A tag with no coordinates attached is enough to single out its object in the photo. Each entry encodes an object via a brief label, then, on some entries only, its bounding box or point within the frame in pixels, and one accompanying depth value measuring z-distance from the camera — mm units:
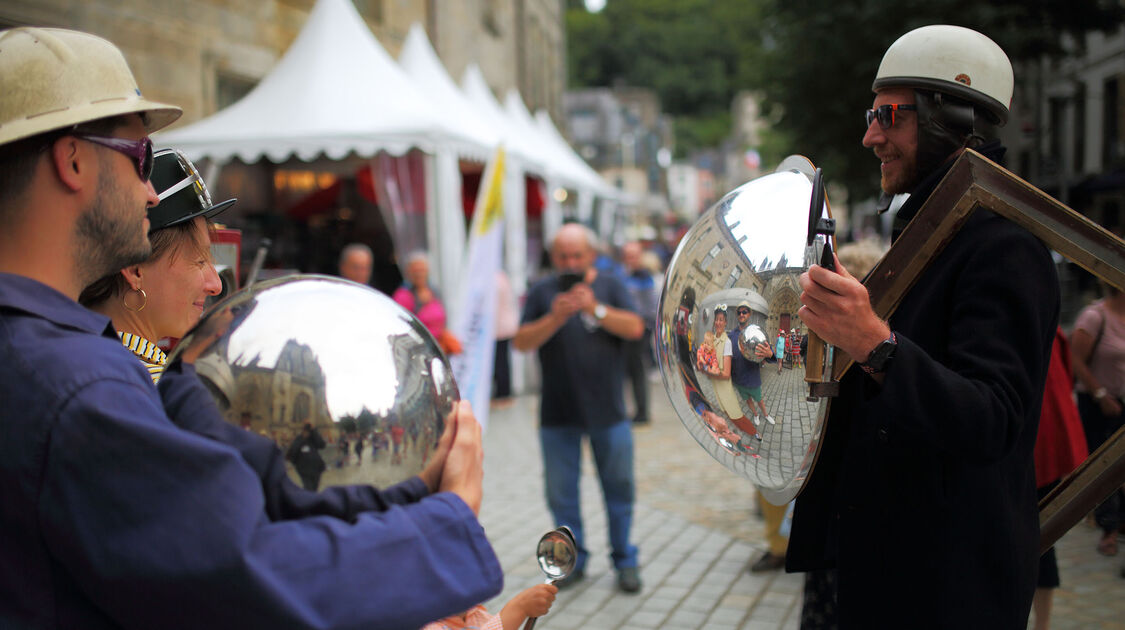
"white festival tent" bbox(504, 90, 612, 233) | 15234
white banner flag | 5910
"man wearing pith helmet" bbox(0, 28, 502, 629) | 991
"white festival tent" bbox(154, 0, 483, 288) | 8039
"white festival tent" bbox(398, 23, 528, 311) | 8531
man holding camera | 5066
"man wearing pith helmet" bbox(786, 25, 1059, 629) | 1682
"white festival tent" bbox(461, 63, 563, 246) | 13682
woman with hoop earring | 1752
